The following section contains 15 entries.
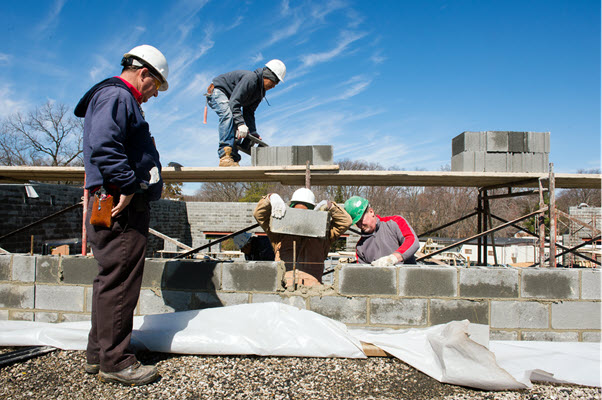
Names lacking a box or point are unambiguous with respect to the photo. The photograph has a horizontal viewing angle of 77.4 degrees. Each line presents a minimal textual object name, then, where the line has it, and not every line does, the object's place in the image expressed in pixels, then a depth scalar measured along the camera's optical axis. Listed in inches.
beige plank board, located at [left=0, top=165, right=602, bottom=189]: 179.3
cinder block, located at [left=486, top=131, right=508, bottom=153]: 186.1
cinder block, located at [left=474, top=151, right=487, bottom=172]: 186.9
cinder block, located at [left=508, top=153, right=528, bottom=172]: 186.7
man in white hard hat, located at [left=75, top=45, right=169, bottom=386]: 87.2
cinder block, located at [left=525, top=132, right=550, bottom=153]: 187.9
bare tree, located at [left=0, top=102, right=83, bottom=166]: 1166.3
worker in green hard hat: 157.9
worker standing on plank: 195.2
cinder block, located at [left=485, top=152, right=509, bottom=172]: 186.4
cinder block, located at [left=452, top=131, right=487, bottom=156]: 187.5
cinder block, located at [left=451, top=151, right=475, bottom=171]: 187.5
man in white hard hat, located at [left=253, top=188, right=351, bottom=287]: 152.2
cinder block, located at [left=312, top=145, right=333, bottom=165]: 183.3
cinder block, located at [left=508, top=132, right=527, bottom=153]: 186.9
